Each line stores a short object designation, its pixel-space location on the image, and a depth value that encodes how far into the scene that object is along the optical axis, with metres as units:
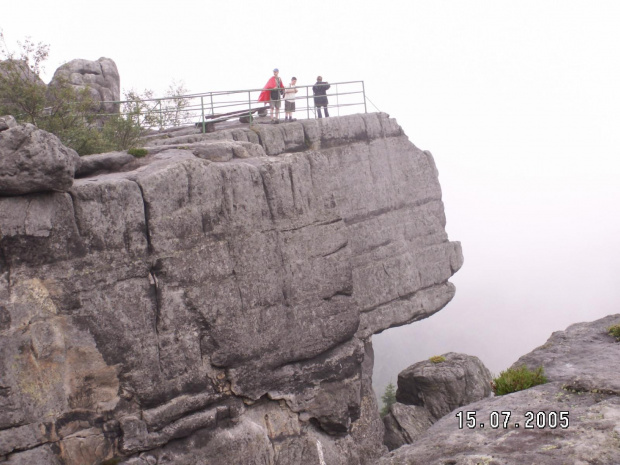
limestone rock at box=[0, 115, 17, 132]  19.02
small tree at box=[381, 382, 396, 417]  58.03
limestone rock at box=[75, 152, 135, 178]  22.38
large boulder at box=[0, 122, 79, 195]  18.70
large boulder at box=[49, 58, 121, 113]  37.78
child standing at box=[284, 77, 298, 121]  35.31
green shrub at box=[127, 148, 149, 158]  23.75
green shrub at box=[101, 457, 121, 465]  20.53
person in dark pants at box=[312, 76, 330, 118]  36.25
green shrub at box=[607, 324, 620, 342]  21.84
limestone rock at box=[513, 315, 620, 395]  17.06
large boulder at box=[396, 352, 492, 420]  33.50
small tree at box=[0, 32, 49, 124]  26.73
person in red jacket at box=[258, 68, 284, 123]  34.75
